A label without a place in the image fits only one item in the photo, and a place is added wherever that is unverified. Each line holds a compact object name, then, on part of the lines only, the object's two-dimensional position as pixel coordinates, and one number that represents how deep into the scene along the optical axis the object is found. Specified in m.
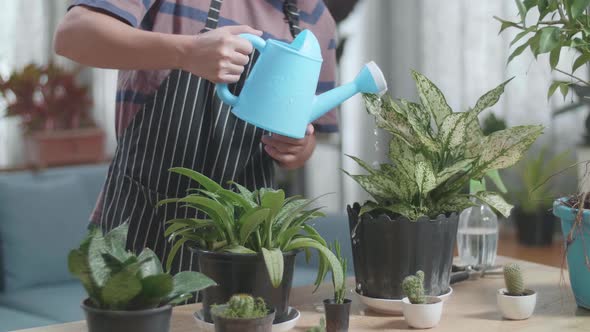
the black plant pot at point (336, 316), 1.93
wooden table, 2.02
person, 2.43
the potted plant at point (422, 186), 2.08
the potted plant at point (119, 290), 1.71
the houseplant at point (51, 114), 5.96
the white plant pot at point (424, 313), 1.98
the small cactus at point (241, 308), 1.79
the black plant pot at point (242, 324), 1.78
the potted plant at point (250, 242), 1.90
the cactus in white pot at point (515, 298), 2.04
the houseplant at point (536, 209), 6.22
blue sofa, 4.13
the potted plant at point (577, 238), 2.13
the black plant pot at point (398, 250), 2.07
